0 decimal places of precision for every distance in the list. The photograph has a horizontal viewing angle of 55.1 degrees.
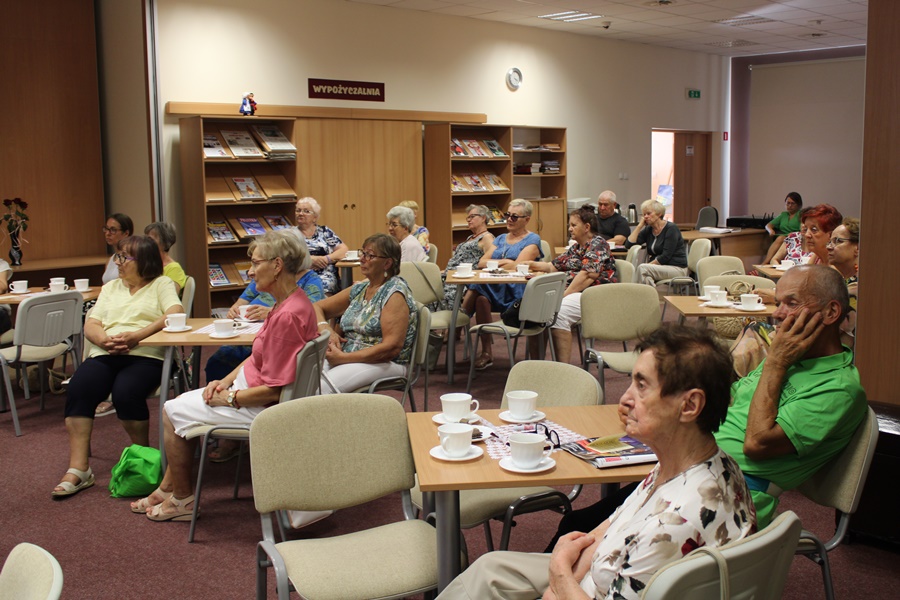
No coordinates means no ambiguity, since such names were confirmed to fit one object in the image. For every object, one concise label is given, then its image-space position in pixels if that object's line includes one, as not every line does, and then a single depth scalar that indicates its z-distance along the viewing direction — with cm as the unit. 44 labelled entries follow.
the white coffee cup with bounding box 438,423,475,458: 256
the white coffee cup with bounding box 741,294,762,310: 514
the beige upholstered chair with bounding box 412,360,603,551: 281
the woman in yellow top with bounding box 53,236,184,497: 464
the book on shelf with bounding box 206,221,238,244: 843
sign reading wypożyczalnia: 956
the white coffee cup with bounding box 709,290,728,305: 529
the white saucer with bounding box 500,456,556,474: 245
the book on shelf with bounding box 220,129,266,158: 852
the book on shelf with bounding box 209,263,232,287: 856
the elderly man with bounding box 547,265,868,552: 263
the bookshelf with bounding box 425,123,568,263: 1041
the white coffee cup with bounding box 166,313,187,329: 464
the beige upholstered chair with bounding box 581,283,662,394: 530
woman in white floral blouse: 183
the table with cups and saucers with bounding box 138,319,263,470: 436
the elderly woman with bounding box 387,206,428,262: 750
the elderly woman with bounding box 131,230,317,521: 381
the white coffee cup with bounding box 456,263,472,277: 661
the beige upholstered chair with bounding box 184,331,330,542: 378
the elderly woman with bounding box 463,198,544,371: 703
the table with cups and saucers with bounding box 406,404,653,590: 238
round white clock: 1168
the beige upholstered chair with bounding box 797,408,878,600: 259
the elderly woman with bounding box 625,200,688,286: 877
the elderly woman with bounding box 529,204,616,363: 688
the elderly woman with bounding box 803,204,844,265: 532
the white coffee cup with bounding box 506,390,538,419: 295
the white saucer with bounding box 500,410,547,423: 293
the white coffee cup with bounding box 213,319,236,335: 447
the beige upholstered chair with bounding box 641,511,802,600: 163
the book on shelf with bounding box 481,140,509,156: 1103
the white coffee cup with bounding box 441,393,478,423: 289
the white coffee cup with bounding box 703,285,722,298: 532
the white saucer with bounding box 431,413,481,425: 292
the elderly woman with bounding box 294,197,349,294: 754
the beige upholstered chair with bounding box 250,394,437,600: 251
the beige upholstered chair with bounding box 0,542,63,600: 159
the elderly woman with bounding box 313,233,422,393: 447
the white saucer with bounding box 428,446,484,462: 255
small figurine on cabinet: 854
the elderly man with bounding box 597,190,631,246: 984
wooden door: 1544
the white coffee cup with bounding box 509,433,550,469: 247
